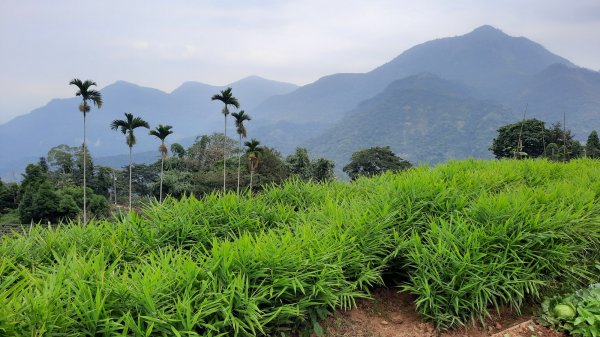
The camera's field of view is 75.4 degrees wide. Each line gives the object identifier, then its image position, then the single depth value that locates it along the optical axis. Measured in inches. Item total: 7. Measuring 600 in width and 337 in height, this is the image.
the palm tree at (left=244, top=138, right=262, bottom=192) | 992.9
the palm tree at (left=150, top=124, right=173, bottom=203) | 995.3
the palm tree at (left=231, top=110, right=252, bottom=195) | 1091.4
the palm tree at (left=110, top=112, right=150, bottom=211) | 990.0
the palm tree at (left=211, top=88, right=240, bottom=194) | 1082.1
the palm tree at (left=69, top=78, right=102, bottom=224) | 943.7
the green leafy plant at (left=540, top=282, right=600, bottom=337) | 97.8
